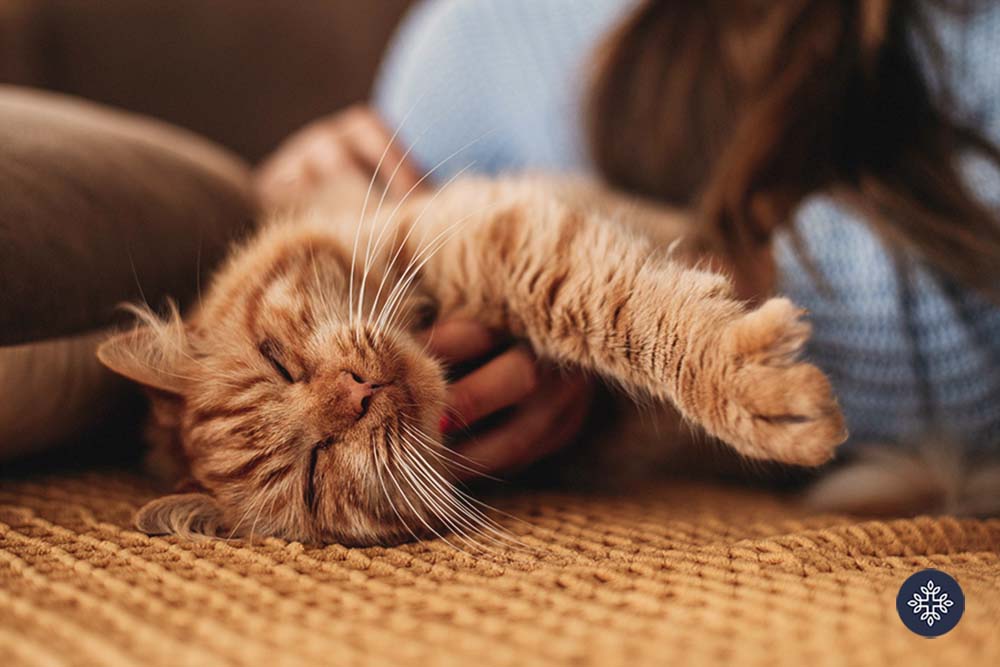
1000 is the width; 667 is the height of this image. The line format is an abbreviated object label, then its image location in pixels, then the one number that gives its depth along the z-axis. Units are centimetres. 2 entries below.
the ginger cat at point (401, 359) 45
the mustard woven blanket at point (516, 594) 39
